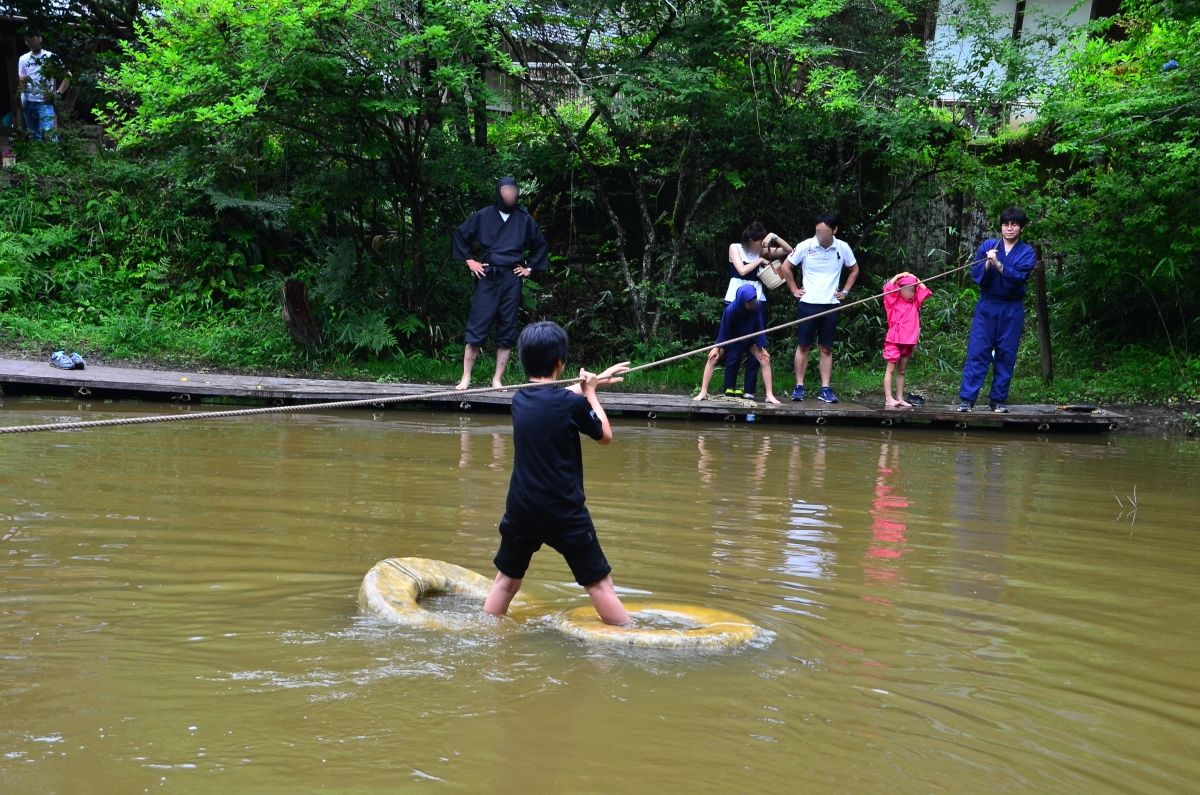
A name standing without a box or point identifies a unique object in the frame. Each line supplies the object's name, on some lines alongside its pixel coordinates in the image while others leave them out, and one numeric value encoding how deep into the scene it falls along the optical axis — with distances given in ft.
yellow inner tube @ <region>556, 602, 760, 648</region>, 13.70
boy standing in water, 14.29
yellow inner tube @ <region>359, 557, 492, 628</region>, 14.38
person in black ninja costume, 35.35
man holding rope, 33.65
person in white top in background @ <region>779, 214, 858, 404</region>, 36.01
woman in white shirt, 34.91
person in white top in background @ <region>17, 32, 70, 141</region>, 49.49
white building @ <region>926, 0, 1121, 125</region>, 38.65
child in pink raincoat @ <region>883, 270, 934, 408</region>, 35.27
